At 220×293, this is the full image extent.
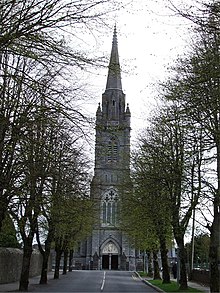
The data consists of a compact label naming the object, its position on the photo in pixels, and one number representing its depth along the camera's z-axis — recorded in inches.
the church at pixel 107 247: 3708.2
